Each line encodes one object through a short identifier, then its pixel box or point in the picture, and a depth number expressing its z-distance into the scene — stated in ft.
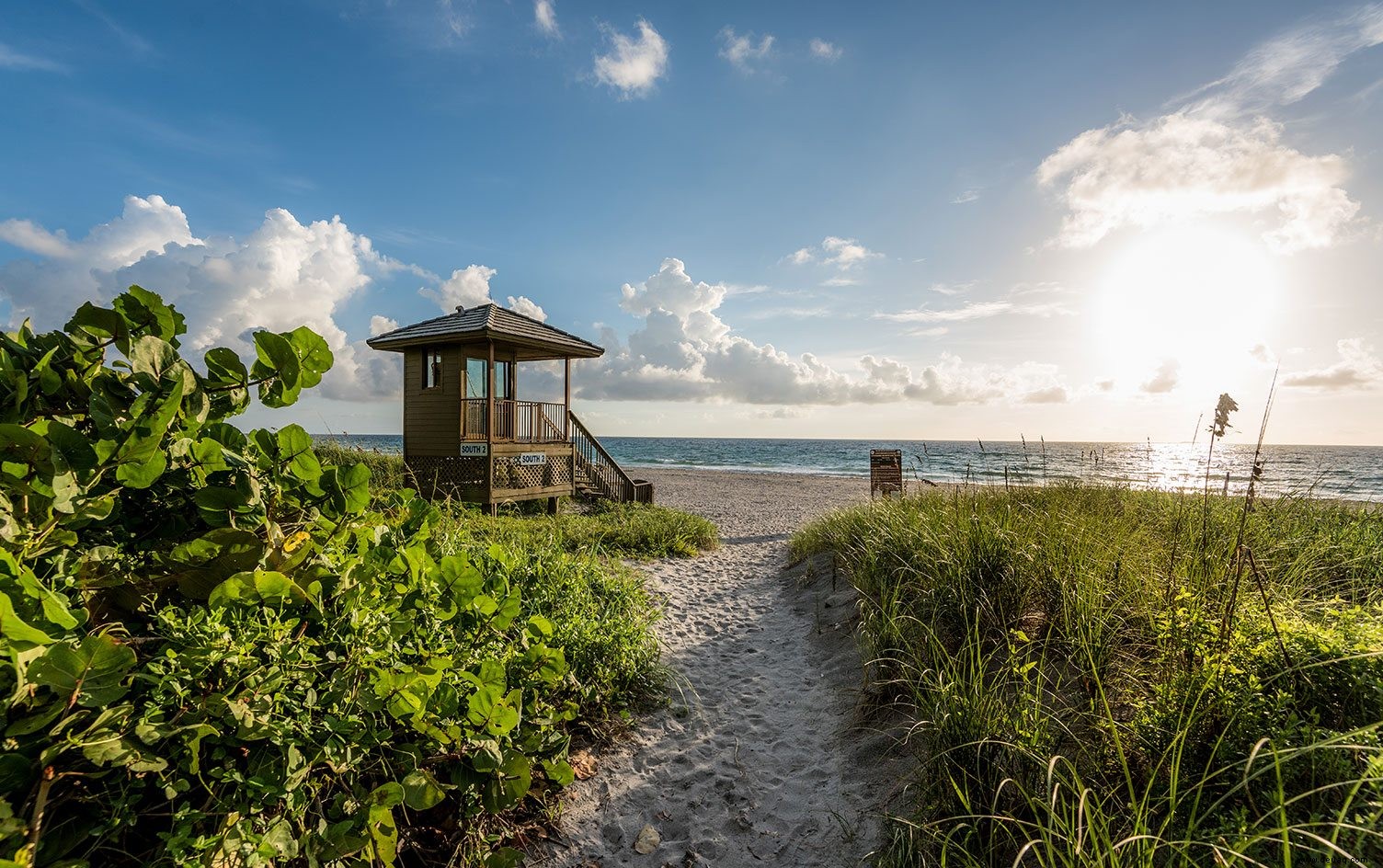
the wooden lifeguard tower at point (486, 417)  44.65
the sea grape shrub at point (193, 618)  3.92
